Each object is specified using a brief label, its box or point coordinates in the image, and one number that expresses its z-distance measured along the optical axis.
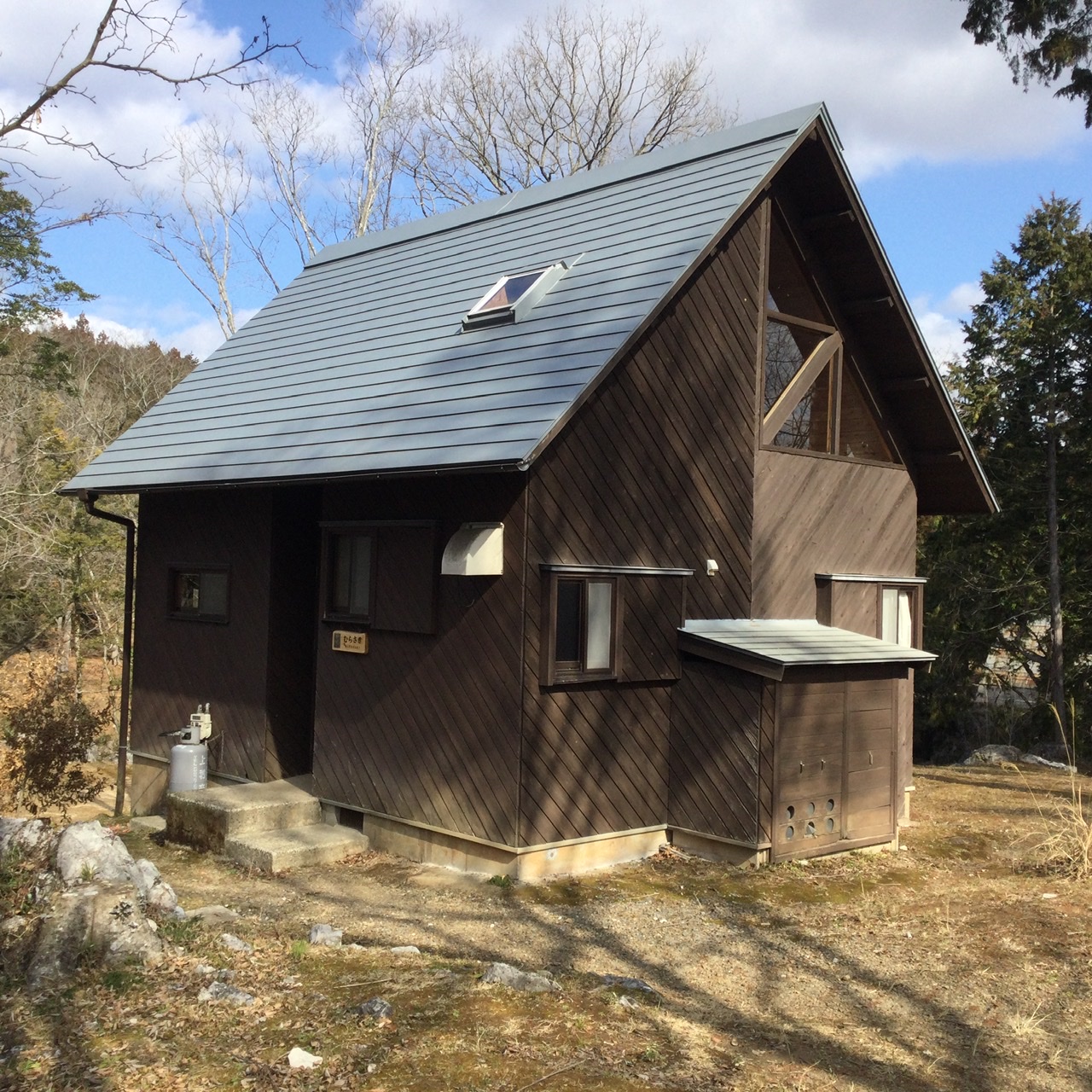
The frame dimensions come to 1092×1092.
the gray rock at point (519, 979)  5.70
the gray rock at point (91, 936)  5.55
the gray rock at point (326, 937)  6.57
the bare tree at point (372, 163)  27.91
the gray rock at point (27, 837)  6.55
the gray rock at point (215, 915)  7.27
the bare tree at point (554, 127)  28.00
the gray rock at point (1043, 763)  15.77
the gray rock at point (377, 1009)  5.17
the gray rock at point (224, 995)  5.27
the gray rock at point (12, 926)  5.86
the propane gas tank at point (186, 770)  11.43
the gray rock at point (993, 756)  16.88
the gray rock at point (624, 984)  5.96
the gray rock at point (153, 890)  6.41
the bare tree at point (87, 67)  5.99
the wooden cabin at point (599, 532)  8.85
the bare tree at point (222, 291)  27.02
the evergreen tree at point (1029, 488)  20.22
